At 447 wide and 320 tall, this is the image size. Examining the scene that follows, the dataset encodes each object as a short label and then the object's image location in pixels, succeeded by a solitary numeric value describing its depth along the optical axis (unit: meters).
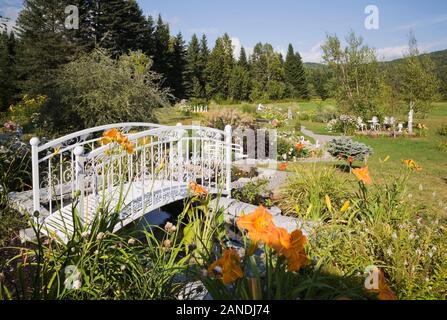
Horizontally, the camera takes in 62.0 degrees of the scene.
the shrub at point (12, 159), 5.10
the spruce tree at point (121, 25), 18.41
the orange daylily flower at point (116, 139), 2.38
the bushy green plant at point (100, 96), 9.94
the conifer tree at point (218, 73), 36.50
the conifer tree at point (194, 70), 34.72
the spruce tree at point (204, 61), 36.75
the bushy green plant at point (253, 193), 5.46
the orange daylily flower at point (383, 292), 1.41
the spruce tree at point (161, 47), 27.53
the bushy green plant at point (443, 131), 15.42
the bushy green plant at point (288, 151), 10.09
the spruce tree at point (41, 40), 20.72
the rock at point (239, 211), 4.30
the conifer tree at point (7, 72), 21.78
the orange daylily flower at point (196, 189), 2.44
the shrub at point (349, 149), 8.58
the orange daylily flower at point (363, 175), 3.18
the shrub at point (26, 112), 15.20
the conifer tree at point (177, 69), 30.71
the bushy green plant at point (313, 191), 4.45
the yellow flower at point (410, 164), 3.81
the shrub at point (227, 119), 11.12
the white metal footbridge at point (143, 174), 3.63
